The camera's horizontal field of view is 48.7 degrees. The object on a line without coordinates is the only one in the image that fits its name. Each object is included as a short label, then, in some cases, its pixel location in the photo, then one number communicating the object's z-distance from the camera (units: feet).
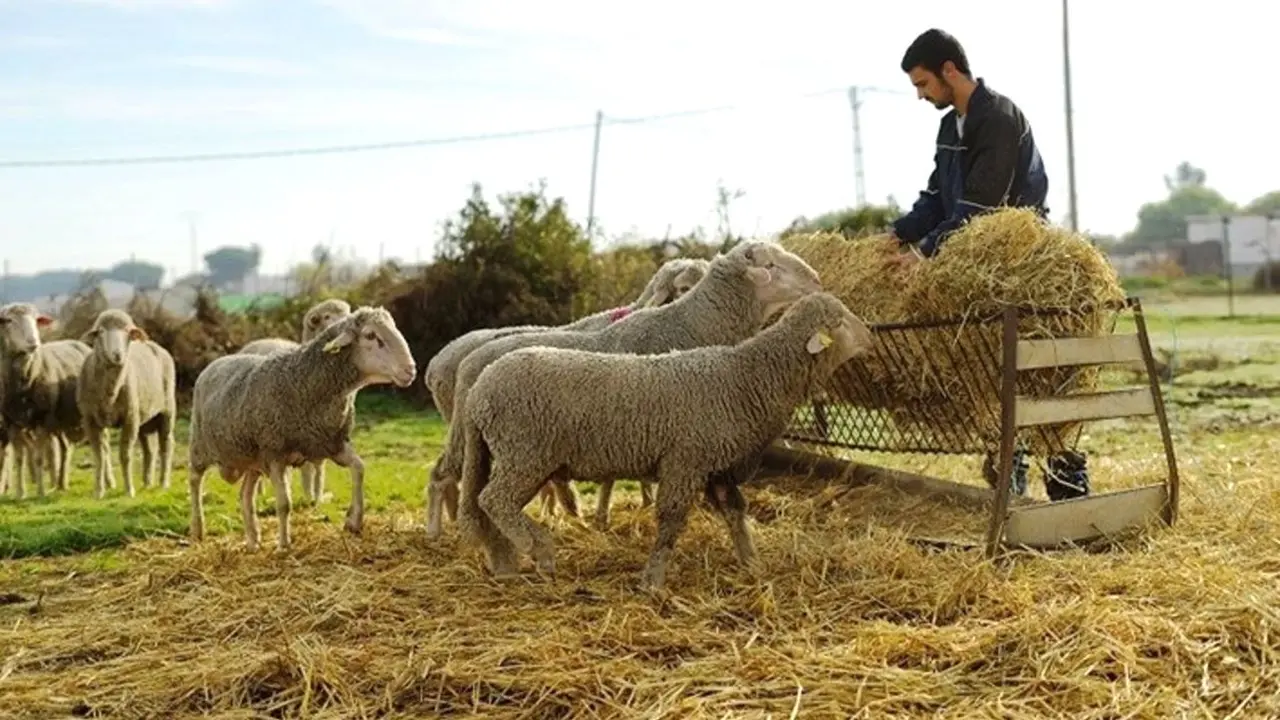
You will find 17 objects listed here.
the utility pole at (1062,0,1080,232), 88.23
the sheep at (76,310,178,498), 38.88
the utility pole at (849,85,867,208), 116.06
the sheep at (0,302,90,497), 40.91
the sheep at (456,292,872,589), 21.33
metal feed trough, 21.54
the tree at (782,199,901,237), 70.49
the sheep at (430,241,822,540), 25.30
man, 24.56
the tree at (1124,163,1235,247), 246.88
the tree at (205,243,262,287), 219.20
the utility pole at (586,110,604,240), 113.29
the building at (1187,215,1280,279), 182.39
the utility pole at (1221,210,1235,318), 110.28
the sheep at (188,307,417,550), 27.20
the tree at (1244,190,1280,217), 248.93
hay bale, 21.93
